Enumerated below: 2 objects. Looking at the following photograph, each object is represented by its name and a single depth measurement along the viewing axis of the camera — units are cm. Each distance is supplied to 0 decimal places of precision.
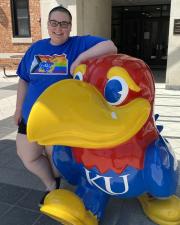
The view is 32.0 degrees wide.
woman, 235
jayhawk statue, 177
